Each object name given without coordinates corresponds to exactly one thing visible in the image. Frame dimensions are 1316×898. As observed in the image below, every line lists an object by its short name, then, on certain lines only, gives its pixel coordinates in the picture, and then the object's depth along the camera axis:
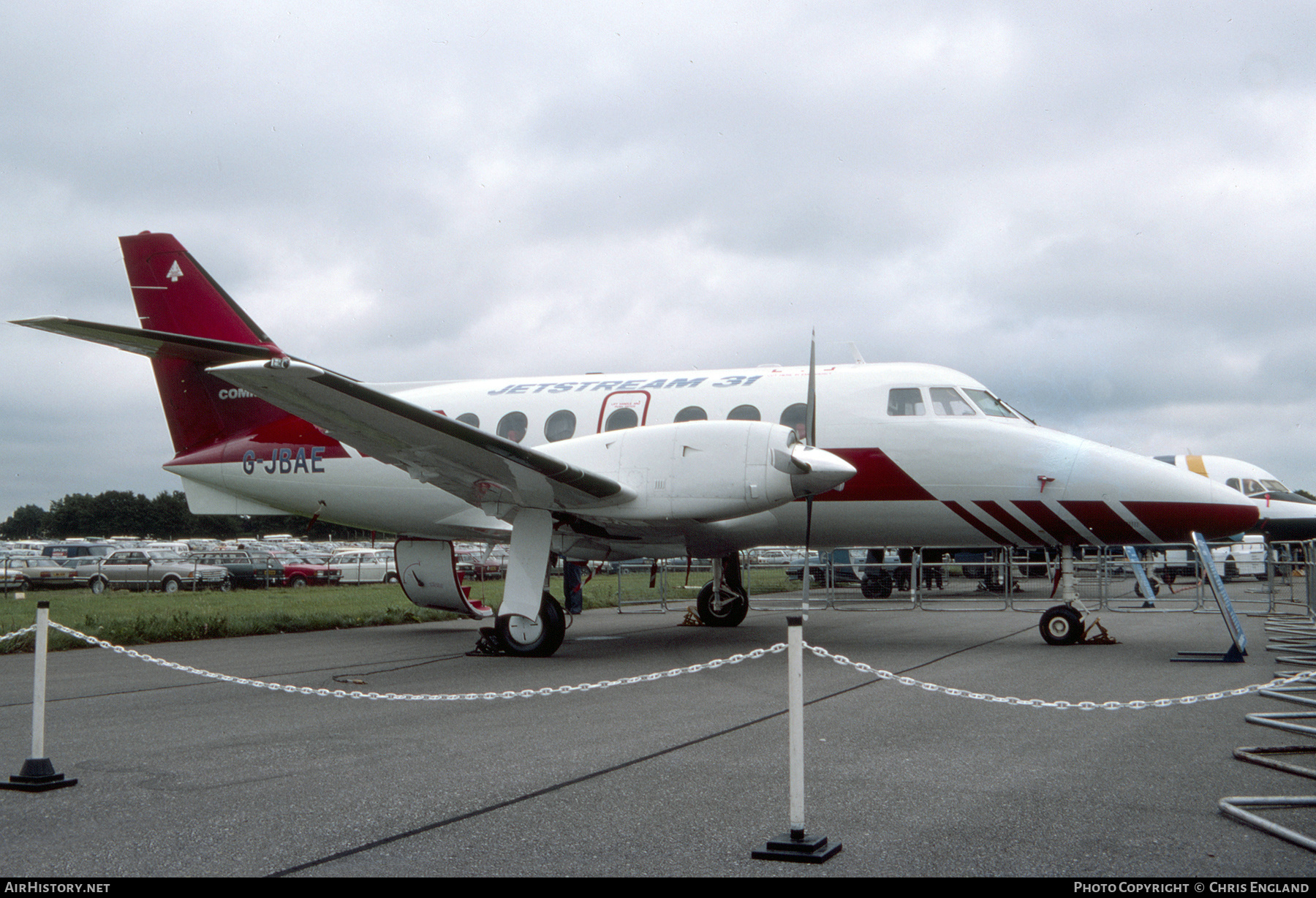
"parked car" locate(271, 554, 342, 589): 38.81
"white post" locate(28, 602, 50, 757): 5.06
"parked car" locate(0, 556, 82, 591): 32.06
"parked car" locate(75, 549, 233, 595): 33.50
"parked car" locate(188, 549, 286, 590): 36.84
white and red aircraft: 9.87
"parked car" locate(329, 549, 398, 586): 40.16
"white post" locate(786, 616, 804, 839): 3.84
